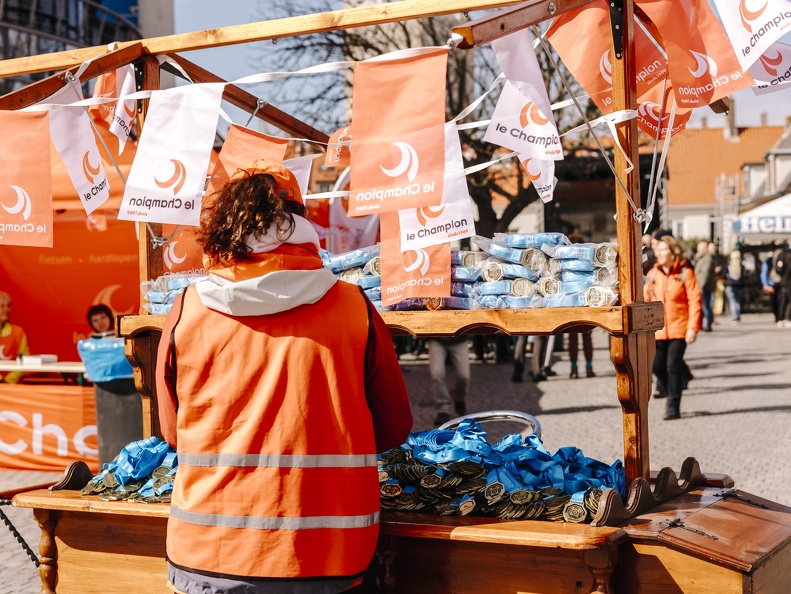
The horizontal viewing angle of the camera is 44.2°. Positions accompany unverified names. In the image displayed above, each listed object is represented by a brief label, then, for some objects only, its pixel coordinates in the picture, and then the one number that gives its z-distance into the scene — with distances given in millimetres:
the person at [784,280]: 23844
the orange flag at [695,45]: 3926
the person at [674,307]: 10219
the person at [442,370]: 10289
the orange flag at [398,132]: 3943
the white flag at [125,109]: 4965
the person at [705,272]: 21328
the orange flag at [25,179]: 4691
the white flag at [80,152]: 4742
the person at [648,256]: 12734
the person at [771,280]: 24953
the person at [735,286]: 26281
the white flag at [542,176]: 4336
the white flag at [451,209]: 4027
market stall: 3473
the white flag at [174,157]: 4496
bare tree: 19000
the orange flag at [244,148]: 5094
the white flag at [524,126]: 3832
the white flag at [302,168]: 5551
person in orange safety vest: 3055
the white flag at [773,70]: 4070
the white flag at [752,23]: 3787
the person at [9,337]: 10336
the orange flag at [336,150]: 5949
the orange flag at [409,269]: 4309
